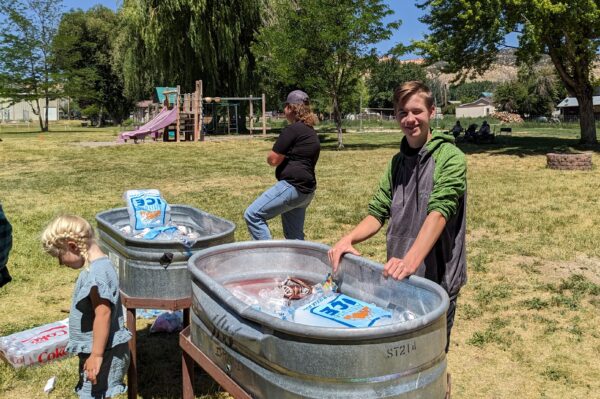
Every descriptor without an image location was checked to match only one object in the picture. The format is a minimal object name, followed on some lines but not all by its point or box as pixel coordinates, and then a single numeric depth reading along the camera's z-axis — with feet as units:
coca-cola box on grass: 12.48
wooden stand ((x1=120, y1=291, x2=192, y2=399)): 10.19
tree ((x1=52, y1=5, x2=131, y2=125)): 148.05
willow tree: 87.51
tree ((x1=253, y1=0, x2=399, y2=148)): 69.77
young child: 8.38
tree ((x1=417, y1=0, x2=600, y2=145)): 56.90
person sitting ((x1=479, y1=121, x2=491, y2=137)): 78.12
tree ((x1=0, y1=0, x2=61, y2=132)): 139.13
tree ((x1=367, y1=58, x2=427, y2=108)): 301.59
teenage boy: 7.59
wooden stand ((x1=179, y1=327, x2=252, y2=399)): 6.77
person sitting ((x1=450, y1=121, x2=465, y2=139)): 86.38
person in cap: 15.14
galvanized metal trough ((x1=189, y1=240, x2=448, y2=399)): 5.51
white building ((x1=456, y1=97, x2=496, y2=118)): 397.60
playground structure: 79.82
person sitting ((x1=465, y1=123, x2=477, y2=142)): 78.84
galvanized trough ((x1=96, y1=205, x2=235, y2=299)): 10.08
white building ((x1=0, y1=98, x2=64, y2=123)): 287.61
